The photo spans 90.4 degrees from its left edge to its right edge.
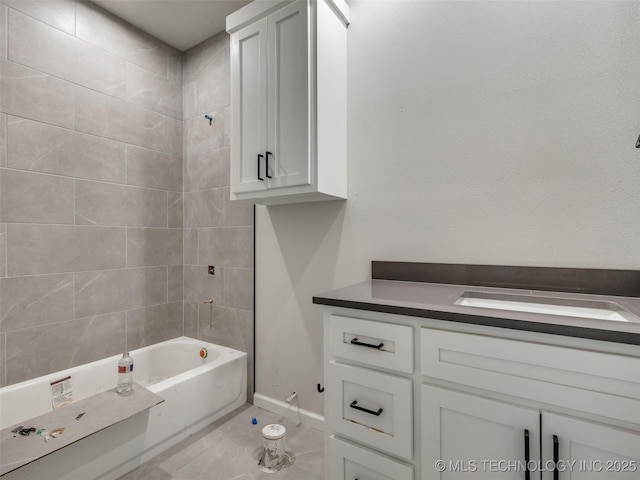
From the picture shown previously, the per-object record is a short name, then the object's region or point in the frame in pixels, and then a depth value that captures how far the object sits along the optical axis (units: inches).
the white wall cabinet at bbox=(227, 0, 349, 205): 60.8
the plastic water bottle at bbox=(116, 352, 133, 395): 64.7
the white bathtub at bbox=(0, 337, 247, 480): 54.4
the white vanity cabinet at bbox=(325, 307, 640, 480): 29.7
